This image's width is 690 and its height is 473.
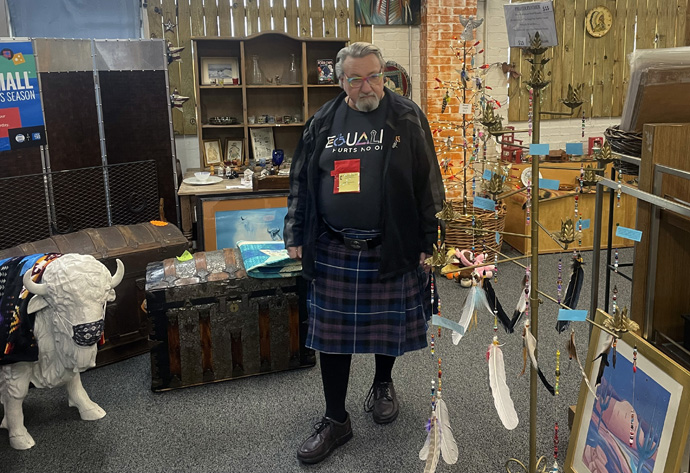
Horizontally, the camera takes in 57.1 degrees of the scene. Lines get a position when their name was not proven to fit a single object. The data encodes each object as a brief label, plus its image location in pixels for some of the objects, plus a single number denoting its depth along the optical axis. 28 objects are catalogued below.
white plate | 4.42
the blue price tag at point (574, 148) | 1.58
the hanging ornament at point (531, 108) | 1.63
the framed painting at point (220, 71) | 4.95
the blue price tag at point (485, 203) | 1.58
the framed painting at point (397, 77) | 5.25
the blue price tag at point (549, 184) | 1.58
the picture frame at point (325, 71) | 5.11
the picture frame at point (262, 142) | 5.17
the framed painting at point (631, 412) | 1.66
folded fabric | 2.95
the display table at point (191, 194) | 4.19
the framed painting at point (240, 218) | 4.20
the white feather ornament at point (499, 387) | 1.75
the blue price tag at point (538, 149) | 1.52
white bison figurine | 2.37
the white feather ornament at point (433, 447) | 1.80
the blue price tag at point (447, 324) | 1.68
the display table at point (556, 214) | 4.88
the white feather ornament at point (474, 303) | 1.73
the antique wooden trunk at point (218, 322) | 2.89
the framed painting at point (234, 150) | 5.15
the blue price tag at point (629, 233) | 1.65
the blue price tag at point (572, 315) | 1.54
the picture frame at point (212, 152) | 5.09
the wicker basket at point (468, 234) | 4.53
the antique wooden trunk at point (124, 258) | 3.16
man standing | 2.23
